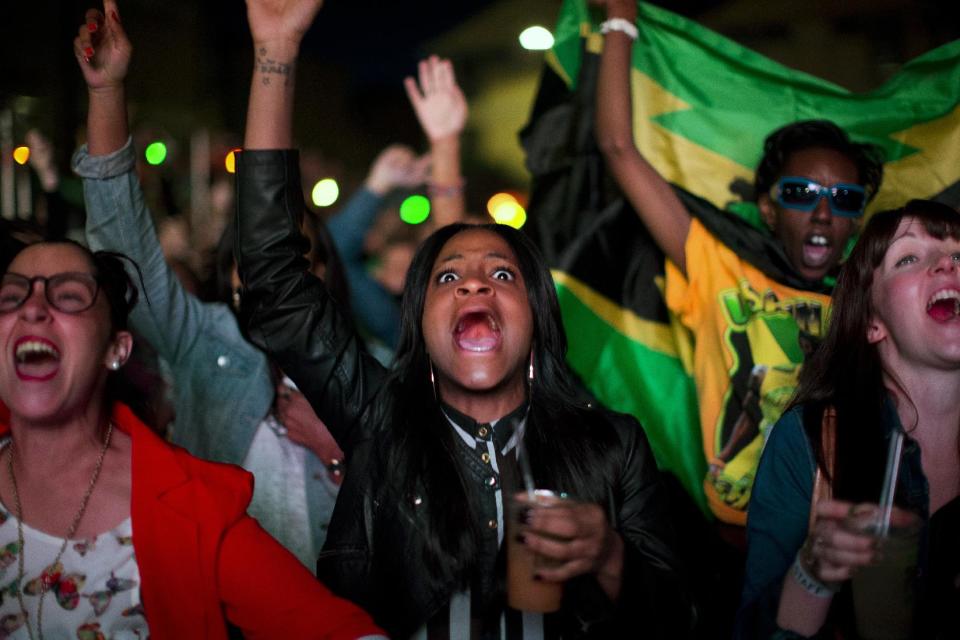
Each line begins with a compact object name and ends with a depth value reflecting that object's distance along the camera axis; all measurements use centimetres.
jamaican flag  361
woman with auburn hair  207
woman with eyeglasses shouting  198
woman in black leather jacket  206
